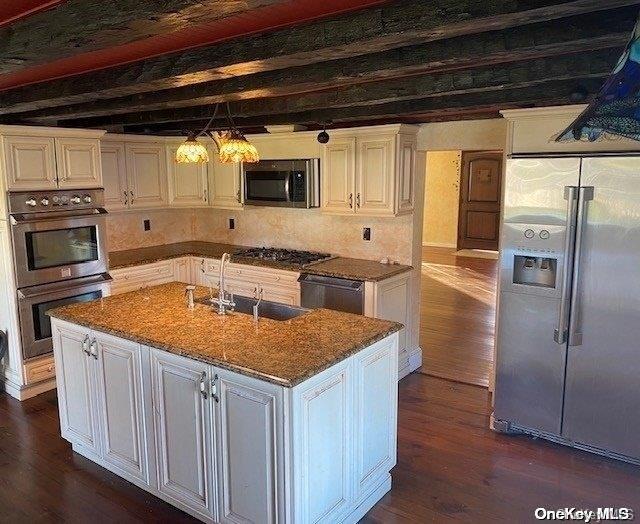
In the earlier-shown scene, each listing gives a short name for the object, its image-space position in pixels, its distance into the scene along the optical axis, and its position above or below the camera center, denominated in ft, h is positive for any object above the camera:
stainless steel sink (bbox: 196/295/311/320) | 10.96 -2.66
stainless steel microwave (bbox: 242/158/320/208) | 15.87 +0.00
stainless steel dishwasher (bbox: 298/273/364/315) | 13.97 -3.00
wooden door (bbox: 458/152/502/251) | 33.63 -1.14
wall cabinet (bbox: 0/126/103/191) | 12.98 +0.63
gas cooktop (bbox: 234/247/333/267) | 16.26 -2.36
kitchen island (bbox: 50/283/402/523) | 7.68 -3.63
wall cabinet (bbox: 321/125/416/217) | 14.42 +0.30
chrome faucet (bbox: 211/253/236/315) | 10.16 -2.31
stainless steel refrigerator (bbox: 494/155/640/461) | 10.44 -2.50
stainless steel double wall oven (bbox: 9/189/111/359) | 13.32 -1.87
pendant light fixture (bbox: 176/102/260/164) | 9.36 +0.58
